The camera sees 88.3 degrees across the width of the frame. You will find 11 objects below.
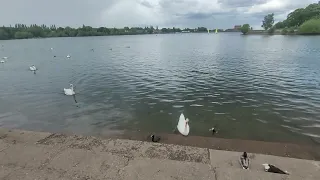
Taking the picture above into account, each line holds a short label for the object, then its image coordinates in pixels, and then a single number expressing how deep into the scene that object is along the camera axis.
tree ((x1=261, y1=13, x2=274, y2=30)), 140.95
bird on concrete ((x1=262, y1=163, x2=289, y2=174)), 3.93
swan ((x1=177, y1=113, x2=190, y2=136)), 7.35
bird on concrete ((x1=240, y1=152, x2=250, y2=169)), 4.16
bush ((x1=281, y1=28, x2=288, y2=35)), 95.32
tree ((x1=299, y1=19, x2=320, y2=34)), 79.87
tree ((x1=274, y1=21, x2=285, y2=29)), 122.11
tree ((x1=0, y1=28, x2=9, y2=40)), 106.47
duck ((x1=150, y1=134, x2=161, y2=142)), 6.83
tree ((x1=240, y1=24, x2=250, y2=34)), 131.05
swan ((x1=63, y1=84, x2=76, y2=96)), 12.50
